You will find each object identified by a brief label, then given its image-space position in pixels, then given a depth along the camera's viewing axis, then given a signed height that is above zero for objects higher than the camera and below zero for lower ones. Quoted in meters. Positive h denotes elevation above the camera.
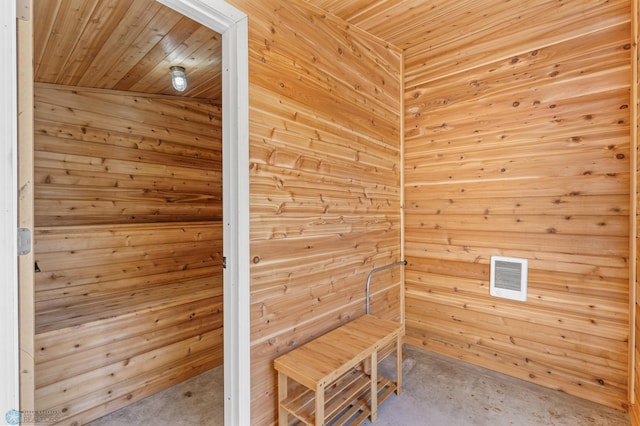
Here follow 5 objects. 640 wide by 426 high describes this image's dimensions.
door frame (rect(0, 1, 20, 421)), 0.86 +0.00
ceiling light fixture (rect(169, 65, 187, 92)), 2.17 +1.00
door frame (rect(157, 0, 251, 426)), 1.42 -0.02
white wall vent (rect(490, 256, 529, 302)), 2.13 -0.49
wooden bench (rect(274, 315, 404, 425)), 1.47 -0.85
